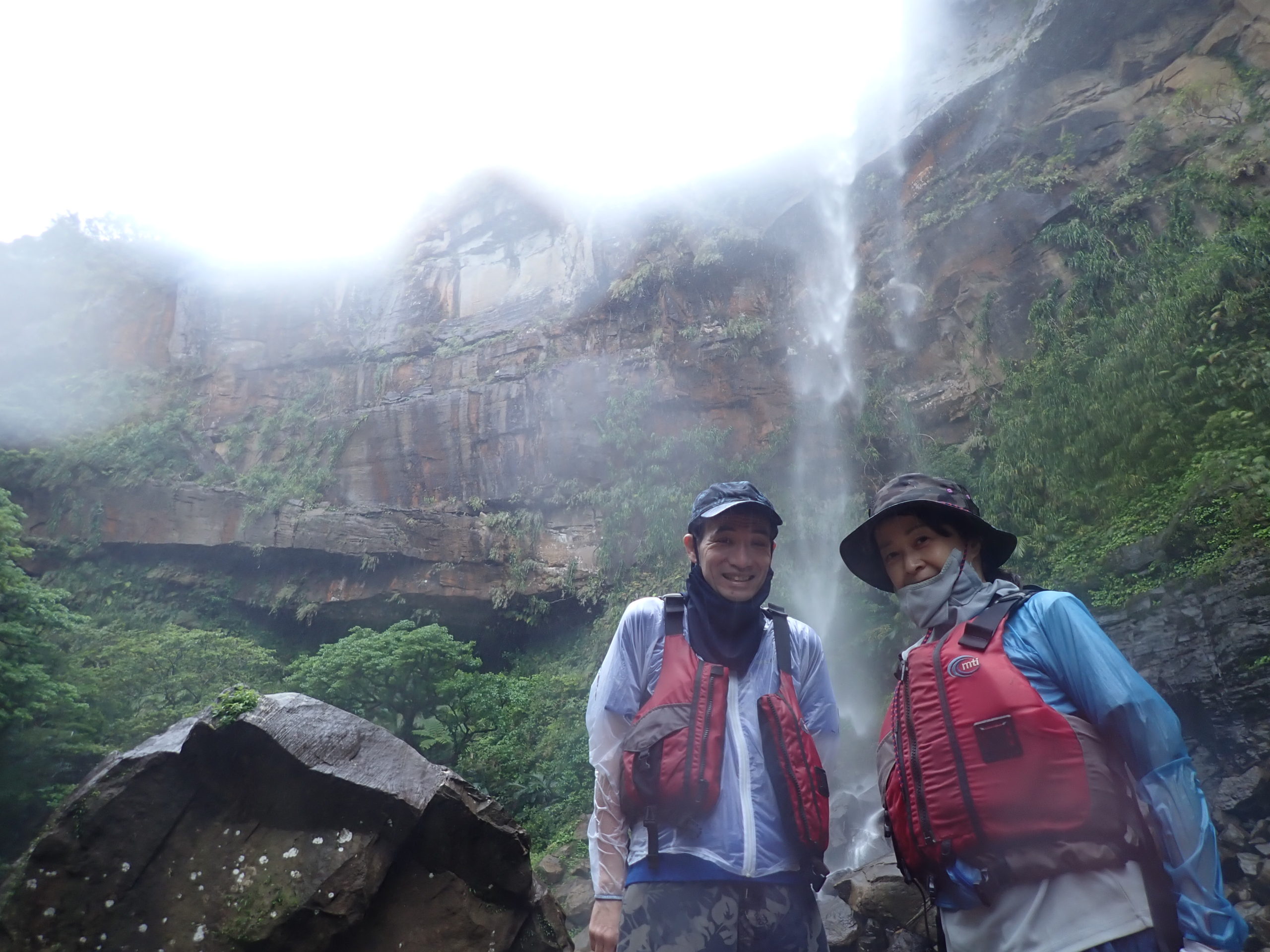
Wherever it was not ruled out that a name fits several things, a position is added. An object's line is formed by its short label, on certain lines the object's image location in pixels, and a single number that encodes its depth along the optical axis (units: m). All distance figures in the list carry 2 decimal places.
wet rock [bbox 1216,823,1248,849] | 4.33
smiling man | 1.72
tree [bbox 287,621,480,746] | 9.14
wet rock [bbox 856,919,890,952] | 4.85
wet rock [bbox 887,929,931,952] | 4.52
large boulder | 3.22
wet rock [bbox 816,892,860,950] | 4.82
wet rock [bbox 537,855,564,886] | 7.00
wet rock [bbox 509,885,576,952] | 3.50
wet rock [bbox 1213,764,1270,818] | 4.46
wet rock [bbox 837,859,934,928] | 4.87
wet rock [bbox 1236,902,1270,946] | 3.76
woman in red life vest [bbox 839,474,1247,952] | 1.29
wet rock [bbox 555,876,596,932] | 6.31
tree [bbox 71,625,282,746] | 8.14
